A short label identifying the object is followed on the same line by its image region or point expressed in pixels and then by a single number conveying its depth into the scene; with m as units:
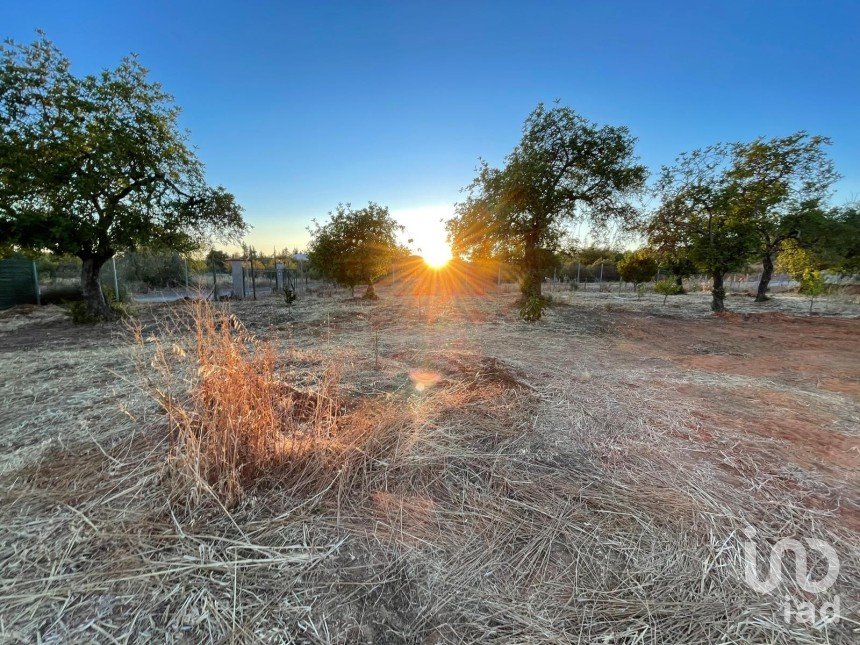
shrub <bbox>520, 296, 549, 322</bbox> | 9.50
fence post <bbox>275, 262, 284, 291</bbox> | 18.81
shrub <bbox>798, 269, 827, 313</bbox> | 11.27
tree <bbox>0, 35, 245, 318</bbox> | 7.23
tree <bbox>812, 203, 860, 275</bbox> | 12.03
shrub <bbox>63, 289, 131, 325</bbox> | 8.80
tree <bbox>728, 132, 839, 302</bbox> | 11.98
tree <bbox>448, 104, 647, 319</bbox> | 11.13
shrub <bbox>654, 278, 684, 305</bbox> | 14.89
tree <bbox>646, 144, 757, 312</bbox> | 11.05
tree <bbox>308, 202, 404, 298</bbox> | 15.97
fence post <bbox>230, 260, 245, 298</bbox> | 16.03
